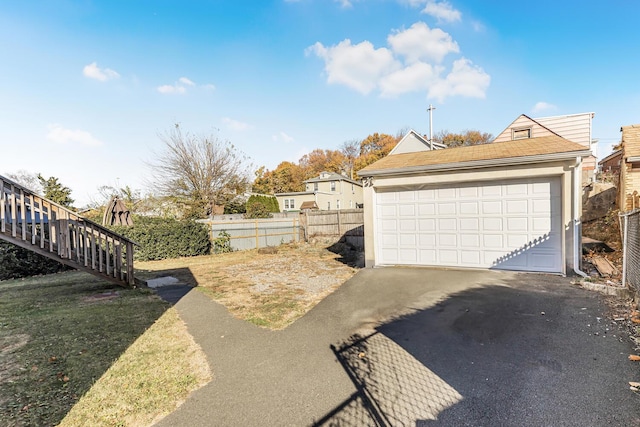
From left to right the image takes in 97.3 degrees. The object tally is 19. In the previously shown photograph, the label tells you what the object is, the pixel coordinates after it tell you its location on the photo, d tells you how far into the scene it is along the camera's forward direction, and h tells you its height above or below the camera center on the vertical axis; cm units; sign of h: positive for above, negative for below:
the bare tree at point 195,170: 1983 +280
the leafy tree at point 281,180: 3816 +351
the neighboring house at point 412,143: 2131 +450
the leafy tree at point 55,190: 1788 +151
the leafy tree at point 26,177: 3016 +403
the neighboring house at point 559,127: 1684 +425
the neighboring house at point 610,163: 1749 +226
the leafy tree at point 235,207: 2303 +2
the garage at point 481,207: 651 -21
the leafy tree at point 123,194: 1964 +122
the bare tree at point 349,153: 4325 +811
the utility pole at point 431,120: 1532 +456
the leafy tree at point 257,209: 1836 -15
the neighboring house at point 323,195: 3095 +110
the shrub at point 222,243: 1435 -184
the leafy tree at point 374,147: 3875 +843
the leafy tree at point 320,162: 4241 +670
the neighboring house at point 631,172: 889 +70
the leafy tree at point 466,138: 3962 +884
